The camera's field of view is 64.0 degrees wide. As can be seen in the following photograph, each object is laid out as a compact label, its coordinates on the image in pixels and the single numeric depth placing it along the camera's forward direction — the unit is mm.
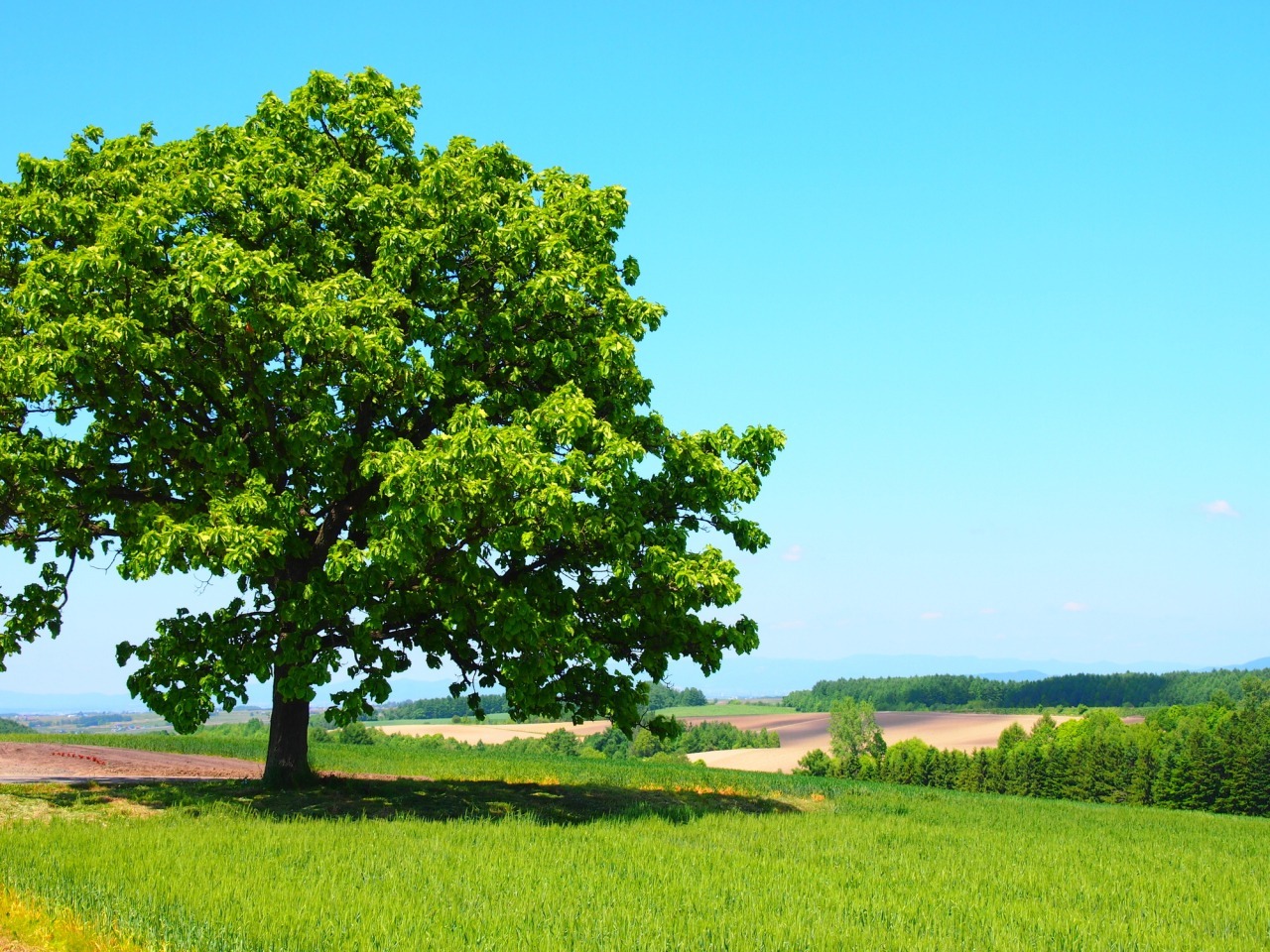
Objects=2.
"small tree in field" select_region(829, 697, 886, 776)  118062
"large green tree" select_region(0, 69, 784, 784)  18750
